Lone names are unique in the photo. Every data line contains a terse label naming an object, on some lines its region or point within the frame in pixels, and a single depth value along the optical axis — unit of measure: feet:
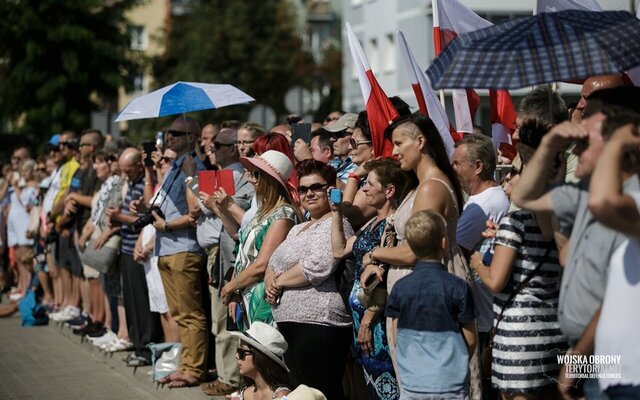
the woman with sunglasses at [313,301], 46.39
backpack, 99.19
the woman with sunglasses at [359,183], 48.75
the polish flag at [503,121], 53.21
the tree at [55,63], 266.77
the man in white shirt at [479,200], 41.88
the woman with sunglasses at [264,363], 42.29
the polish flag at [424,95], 52.21
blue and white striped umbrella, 61.93
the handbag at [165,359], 65.10
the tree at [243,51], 338.13
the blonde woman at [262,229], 50.26
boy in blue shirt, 35.94
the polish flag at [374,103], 51.01
